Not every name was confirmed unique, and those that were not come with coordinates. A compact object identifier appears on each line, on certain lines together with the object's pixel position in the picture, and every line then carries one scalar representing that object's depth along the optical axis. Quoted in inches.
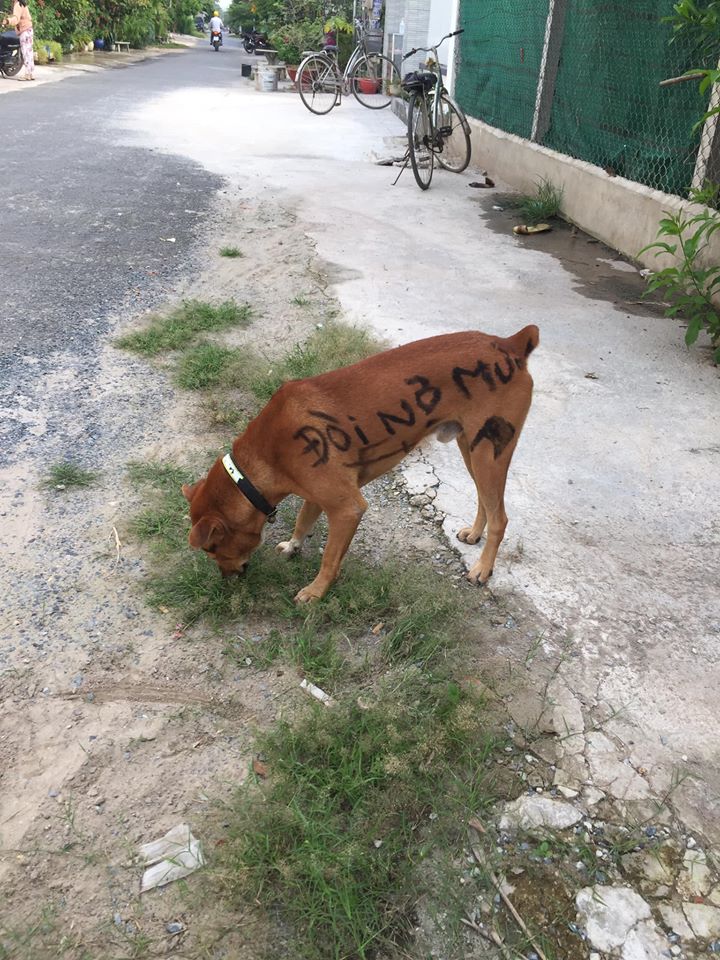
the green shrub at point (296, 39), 862.5
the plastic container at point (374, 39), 806.5
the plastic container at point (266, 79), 797.9
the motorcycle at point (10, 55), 711.1
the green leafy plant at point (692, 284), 191.5
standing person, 701.3
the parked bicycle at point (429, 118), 374.1
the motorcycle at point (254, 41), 1230.3
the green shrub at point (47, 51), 858.8
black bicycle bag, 375.9
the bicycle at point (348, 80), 654.5
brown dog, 106.5
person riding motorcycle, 1711.4
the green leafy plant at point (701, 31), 186.7
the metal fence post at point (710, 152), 229.3
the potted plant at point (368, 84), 756.0
